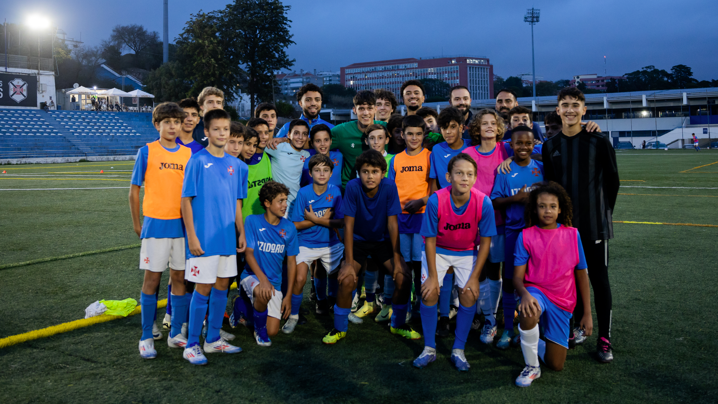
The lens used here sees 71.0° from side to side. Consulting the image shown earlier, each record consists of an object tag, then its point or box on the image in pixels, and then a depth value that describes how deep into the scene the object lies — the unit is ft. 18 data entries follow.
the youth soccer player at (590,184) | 11.68
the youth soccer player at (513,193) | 12.41
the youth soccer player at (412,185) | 13.84
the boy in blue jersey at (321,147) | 15.46
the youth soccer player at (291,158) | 15.53
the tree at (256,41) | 156.15
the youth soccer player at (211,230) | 11.27
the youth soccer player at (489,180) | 12.79
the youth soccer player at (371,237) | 12.85
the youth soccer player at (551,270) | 10.71
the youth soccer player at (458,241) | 11.37
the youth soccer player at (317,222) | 13.91
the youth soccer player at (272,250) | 13.16
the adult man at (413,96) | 17.13
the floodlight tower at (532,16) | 234.35
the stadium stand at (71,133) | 105.60
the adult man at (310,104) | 17.51
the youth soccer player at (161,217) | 11.85
